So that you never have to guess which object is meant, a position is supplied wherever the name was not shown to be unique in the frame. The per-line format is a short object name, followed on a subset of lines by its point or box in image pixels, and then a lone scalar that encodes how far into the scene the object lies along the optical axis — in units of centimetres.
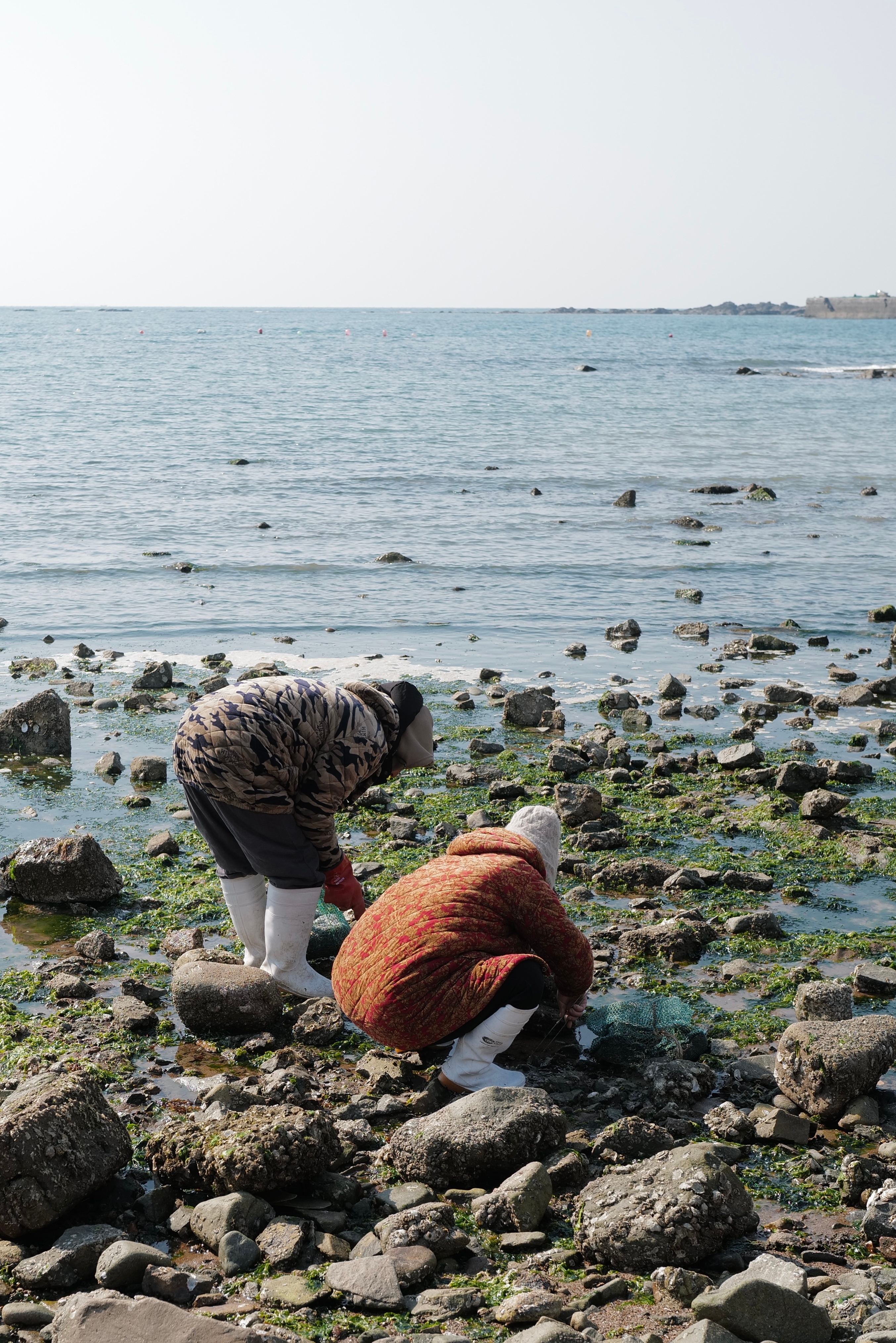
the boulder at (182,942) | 646
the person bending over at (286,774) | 566
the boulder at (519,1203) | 416
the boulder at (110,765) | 940
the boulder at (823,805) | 813
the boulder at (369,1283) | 378
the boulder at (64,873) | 696
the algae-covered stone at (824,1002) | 551
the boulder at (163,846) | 775
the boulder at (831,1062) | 486
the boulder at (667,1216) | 393
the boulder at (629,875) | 716
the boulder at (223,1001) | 560
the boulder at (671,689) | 1125
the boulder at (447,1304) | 373
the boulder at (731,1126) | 473
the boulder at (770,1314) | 343
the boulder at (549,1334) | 342
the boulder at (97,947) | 634
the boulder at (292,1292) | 377
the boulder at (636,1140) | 453
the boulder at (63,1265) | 384
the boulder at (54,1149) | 405
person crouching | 488
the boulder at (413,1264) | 386
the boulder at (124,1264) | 377
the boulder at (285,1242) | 397
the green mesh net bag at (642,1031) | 530
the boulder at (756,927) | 658
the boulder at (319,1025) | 555
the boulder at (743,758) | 912
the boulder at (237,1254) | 395
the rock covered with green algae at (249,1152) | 424
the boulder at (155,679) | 1163
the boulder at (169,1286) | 373
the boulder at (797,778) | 873
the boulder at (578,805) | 808
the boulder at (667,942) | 633
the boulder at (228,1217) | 410
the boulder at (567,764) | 909
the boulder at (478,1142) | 444
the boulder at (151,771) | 922
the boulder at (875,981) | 589
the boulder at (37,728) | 980
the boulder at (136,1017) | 560
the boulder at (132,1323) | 324
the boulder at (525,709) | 1050
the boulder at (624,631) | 1391
